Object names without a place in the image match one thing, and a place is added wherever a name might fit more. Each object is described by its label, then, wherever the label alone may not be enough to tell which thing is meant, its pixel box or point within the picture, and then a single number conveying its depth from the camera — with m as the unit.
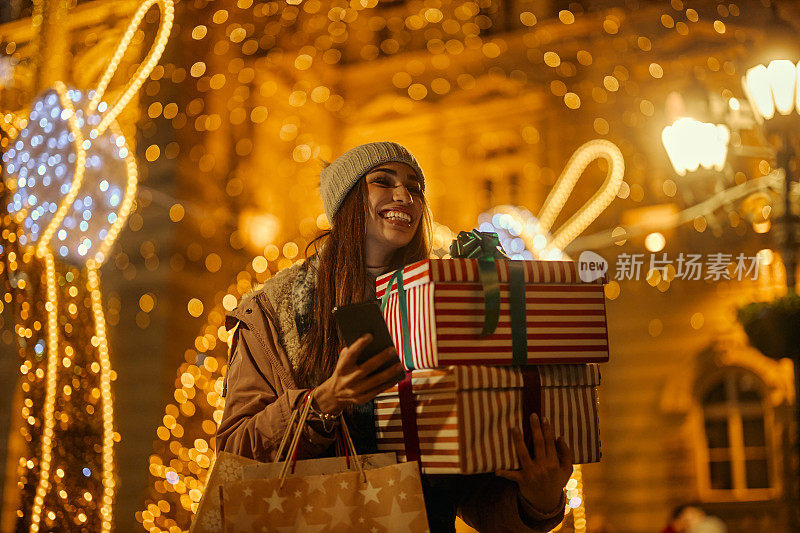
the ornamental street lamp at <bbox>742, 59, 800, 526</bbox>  4.74
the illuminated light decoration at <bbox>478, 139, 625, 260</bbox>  5.90
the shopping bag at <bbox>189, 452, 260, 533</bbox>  1.38
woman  1.45
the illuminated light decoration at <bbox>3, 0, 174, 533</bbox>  4.00
